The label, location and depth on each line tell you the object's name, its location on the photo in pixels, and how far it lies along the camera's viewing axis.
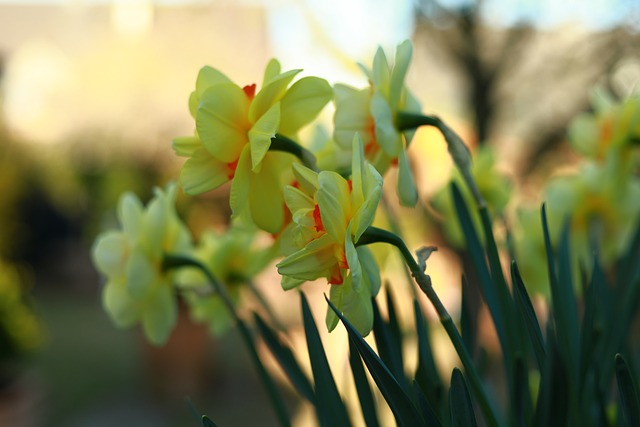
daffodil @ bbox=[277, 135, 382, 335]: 0.32
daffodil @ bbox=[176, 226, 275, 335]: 0.58
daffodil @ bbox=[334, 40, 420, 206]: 0.42
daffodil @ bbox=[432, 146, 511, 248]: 0.68
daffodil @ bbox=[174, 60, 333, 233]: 0.37
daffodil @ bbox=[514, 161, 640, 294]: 0.63
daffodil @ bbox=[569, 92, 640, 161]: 0.59
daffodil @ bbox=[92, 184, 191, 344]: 0.52
